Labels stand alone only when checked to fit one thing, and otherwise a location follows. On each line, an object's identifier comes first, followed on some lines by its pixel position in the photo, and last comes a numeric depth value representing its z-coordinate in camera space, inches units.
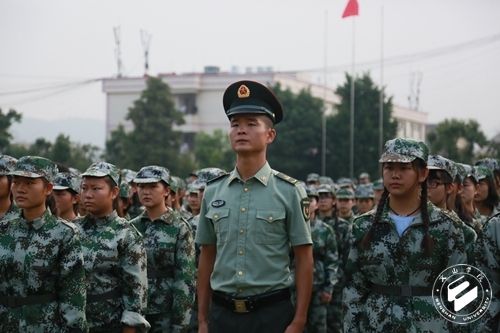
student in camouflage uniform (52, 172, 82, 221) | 303.9
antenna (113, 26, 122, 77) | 2906.0
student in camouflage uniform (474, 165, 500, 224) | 367.2
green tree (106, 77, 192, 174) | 1849.2
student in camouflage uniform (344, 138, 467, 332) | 213.2
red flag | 1529.3
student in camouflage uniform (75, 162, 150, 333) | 255.3
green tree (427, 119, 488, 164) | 1544.0
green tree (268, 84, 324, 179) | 1971.0
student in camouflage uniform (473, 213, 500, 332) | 207.3
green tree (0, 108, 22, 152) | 1217.4
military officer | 205.8
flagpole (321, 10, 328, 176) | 1930.4
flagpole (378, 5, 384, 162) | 1882.4
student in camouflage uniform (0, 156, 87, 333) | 225.3
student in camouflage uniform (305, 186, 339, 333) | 439.8
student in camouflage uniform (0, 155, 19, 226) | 281.2
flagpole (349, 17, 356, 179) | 1857.8
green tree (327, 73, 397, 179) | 1915.6
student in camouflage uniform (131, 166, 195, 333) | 309.6
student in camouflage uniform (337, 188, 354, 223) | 533.0
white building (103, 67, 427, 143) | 2829.7
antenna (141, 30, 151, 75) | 2714.1
